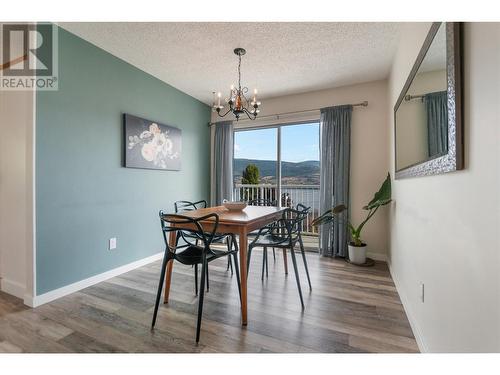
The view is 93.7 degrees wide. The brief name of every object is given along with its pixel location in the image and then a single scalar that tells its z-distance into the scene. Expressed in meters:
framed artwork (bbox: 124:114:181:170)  2.93
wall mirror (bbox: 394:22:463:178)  1.02
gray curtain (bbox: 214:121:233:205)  4.33
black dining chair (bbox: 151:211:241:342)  1.70
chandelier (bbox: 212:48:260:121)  2.46
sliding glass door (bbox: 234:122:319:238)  4.09
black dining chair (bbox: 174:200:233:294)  2.32
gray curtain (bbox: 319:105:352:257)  3.51
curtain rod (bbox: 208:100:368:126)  3.45
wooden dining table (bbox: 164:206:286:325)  1.81
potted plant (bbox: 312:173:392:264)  2.95
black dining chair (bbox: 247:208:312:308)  2.15
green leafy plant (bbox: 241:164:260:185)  4.50
